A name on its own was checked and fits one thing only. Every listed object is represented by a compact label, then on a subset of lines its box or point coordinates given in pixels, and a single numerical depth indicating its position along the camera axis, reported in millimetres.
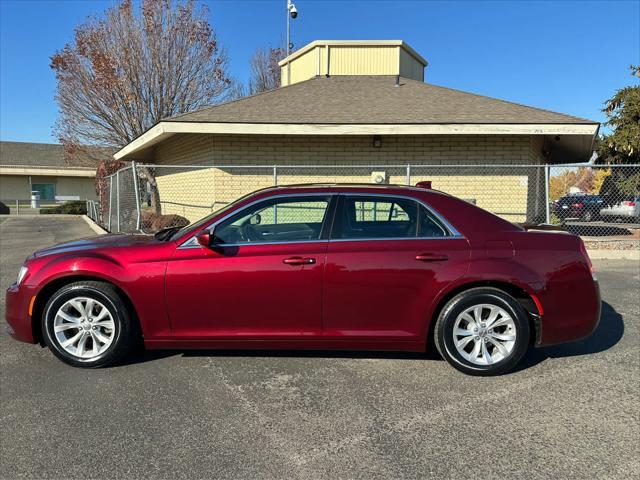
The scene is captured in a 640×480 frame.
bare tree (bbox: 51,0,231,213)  19734
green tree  13070
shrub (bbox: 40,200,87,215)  29766
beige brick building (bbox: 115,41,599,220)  10383
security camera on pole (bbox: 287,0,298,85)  16578
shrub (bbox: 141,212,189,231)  11601
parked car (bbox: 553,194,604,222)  14062
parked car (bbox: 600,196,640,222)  12955
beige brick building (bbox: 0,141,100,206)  36594
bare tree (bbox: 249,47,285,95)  31750
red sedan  3670
